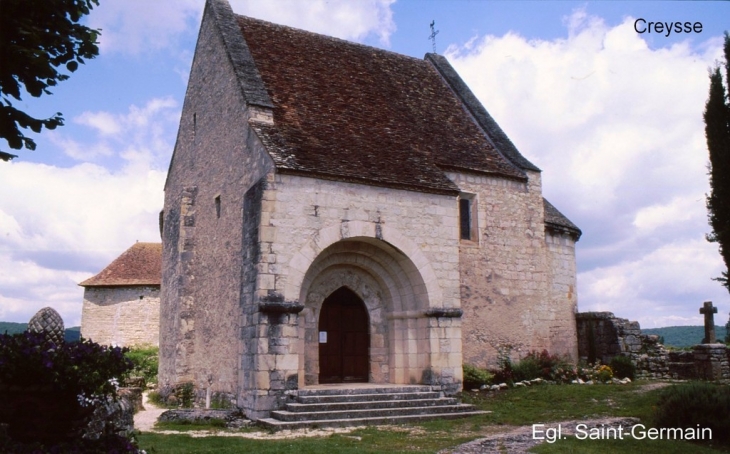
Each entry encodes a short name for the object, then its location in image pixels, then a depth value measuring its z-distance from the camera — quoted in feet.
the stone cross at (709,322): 56.90
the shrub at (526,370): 50.60
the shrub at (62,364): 17.67
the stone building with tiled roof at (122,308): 93.81
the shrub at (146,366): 71.67
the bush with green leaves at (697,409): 30.09
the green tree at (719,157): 31.27
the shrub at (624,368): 53.67
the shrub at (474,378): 47.85
